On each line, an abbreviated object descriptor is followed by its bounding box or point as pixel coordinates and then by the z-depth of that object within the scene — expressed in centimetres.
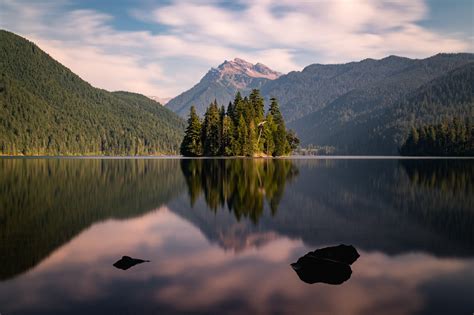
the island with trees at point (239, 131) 13375
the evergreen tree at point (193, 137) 14025
